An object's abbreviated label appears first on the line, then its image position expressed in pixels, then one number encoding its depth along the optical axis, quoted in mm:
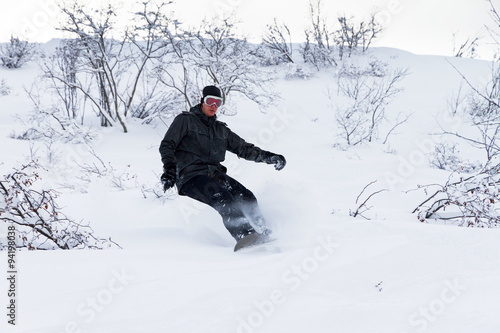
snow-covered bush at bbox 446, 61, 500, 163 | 9195
